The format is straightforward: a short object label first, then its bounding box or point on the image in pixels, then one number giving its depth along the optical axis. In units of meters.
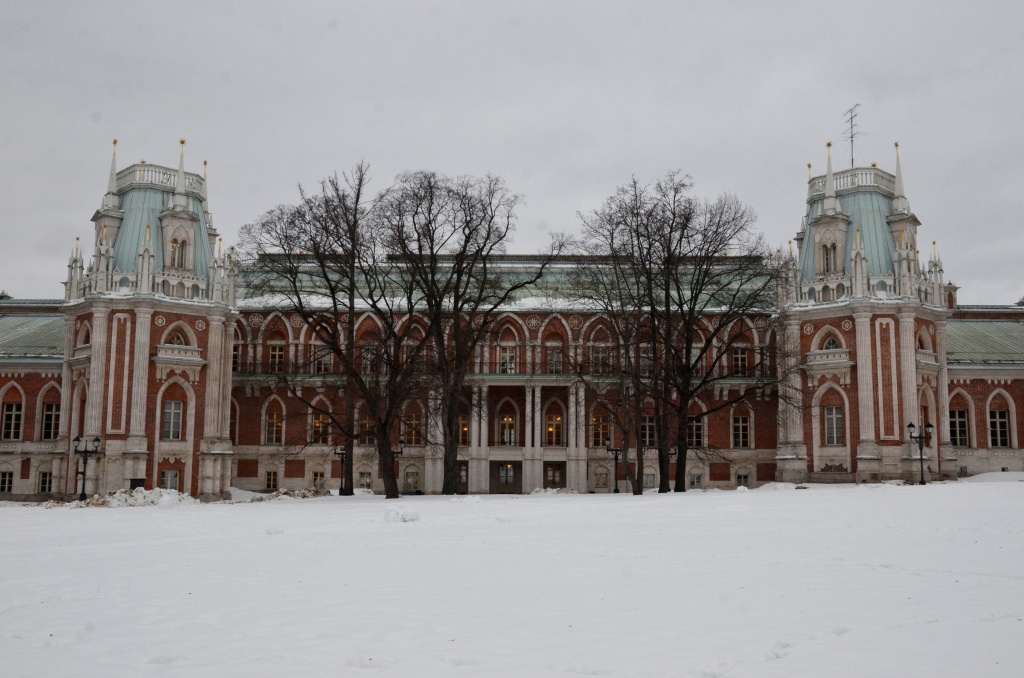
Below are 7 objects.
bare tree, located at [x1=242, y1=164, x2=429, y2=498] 32.19
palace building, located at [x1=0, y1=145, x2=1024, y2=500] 39.84
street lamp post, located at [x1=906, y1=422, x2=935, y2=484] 34.56
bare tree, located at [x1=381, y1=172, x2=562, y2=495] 32.94
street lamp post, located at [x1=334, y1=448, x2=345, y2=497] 35.38
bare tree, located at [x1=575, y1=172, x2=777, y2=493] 33.59
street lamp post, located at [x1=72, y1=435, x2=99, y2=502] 32.38
